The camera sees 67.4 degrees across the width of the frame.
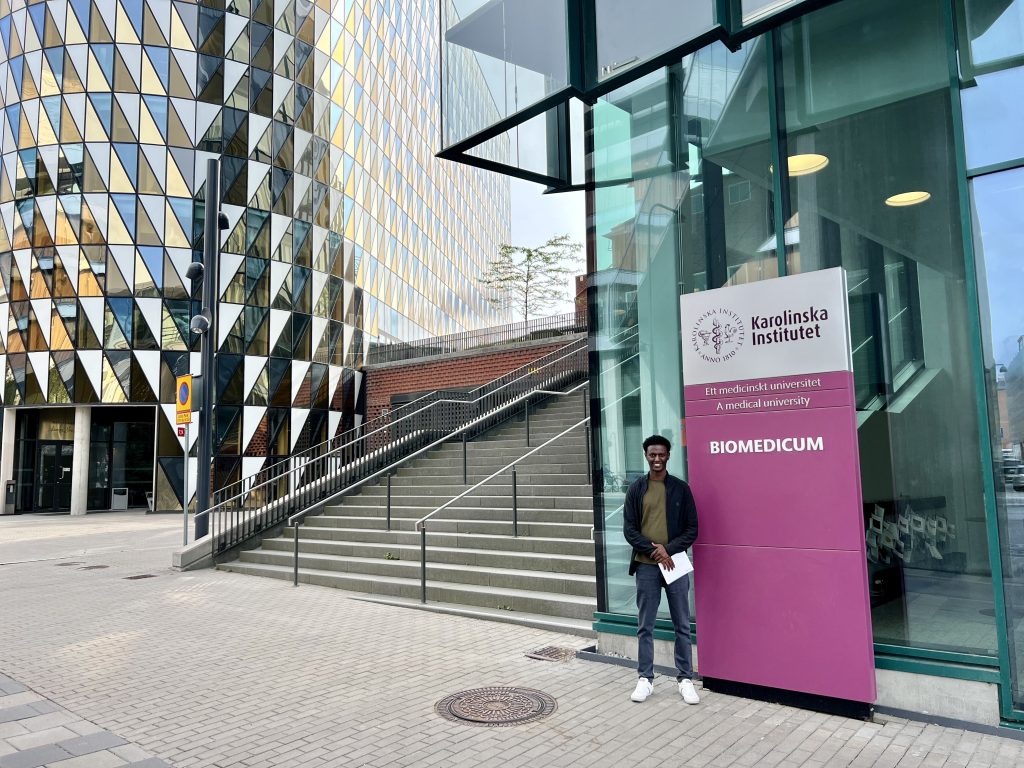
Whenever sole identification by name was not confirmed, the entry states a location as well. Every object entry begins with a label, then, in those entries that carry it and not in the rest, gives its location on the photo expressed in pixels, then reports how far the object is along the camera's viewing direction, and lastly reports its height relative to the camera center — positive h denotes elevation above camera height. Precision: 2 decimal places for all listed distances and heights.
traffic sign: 13.30 +1.06
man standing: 5.54 -0.68
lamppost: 13.09 +2.40
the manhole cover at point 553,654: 6.72 -1.79
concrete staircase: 8.64 -1.22
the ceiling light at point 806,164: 6.00 +2.20
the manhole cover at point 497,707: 5.18 -1.78
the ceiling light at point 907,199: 5.53 +1.78
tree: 44.34 +10.57
